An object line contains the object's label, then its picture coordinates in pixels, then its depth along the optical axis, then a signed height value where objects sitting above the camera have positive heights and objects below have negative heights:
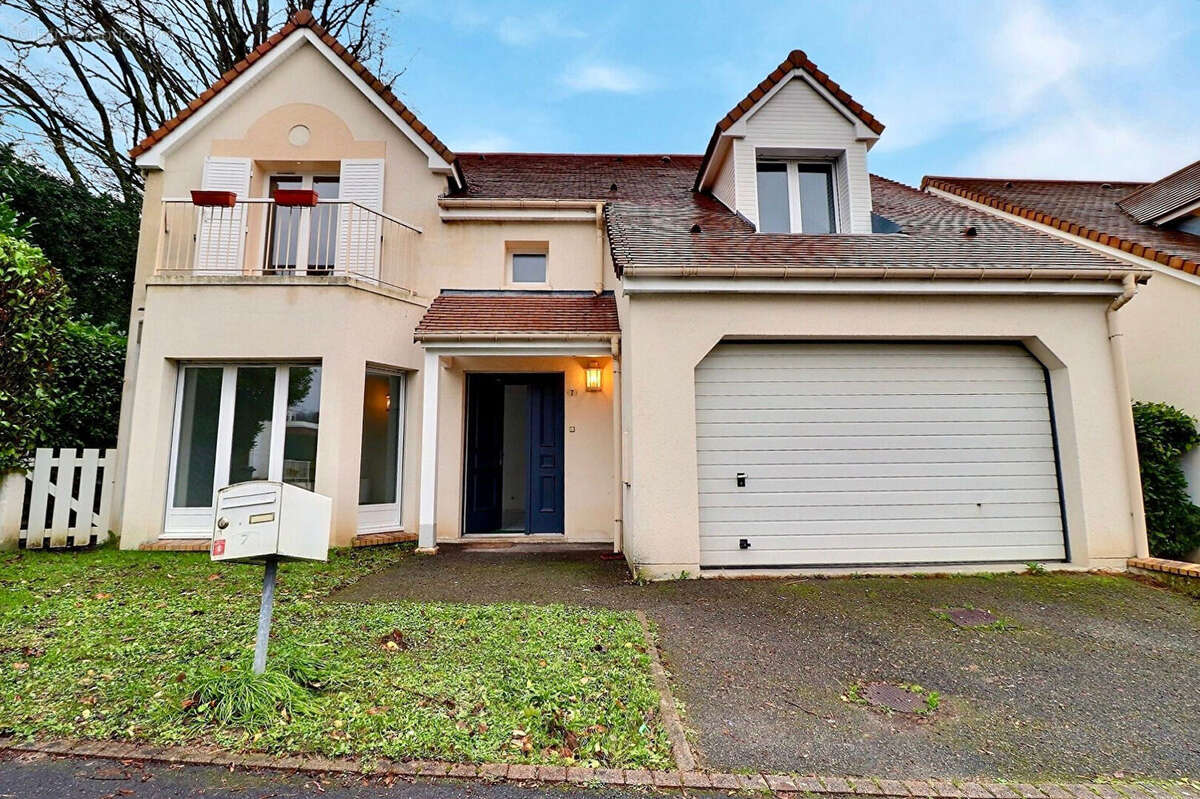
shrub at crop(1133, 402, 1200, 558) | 6.61 -0.55
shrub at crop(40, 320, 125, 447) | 7.30 +1.12
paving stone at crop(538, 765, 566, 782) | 2.29 -1.48
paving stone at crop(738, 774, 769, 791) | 2.30 -1.53
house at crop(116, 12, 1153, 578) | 6.03 +1.52
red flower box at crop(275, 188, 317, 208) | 7.28 +3.90
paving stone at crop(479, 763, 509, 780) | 2.31 -1.47
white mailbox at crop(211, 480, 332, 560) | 2.79 -0.36
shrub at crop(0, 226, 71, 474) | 6.38 +1.55
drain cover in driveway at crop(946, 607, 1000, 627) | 4.45 -1.48
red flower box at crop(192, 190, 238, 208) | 7.25 +3.87
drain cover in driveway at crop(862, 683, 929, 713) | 3.08 -1.55
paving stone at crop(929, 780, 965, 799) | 2.28 -1.56
